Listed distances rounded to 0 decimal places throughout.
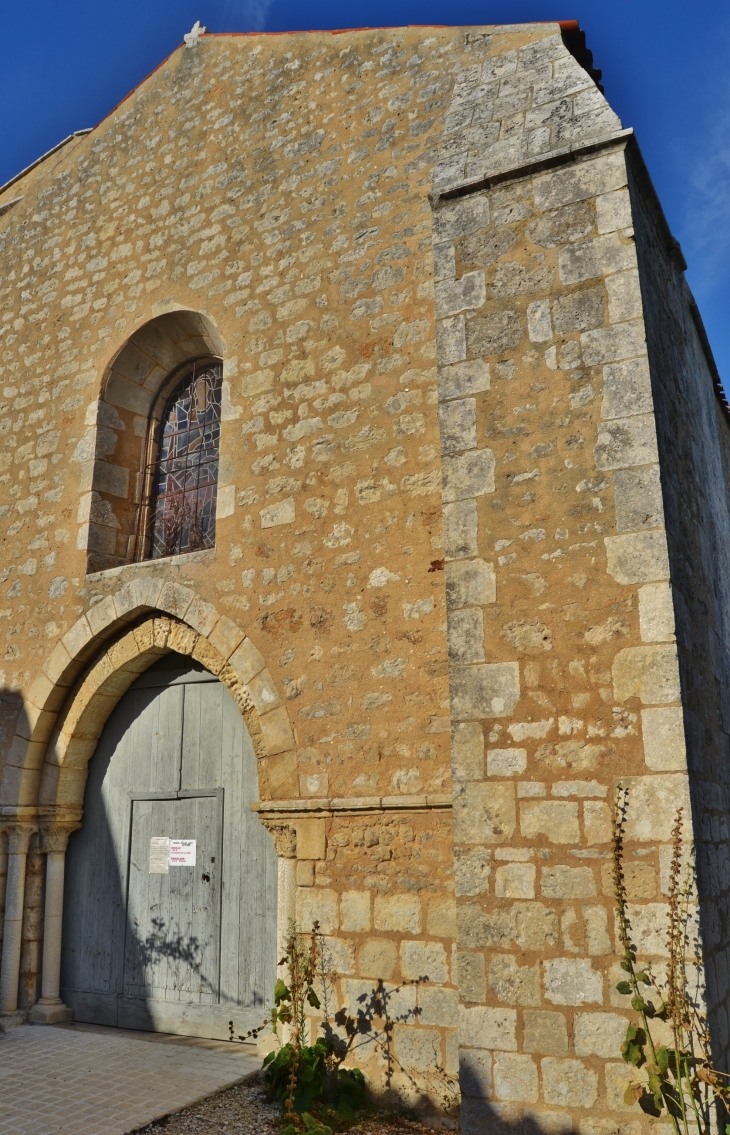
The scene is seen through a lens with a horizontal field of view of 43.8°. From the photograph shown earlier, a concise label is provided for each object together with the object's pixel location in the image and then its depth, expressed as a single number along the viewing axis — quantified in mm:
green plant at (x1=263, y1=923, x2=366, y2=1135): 3887
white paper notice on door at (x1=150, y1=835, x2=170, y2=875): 5473
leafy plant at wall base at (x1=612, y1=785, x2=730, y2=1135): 2943
